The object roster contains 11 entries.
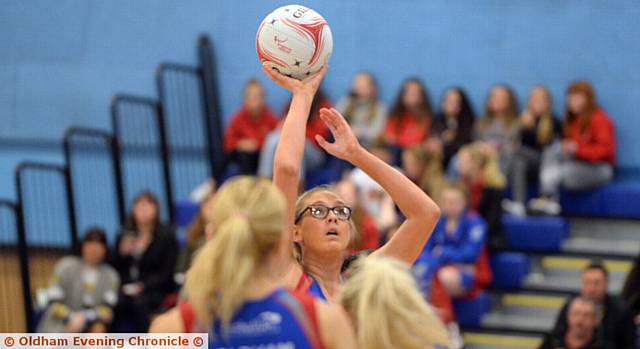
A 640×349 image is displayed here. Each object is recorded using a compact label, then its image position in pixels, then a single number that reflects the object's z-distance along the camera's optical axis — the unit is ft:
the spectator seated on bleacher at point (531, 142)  61.87
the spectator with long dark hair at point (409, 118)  66.28
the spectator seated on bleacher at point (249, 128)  68.03
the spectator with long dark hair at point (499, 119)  64.08
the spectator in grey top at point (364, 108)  67.31
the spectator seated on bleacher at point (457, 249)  56.08
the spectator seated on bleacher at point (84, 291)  55.93
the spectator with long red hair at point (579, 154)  62.03
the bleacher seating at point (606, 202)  61.77
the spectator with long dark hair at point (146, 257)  58.39
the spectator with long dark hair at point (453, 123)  64.23
